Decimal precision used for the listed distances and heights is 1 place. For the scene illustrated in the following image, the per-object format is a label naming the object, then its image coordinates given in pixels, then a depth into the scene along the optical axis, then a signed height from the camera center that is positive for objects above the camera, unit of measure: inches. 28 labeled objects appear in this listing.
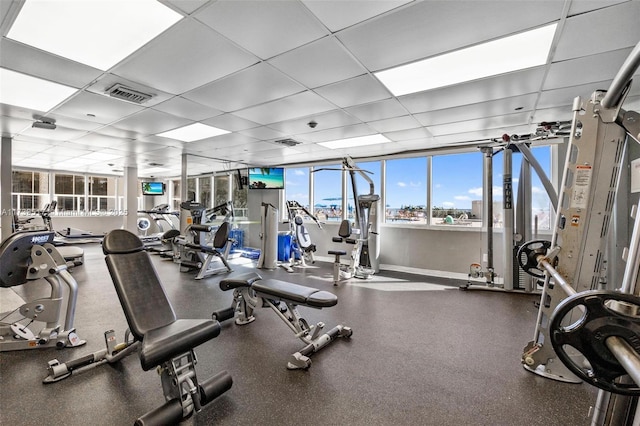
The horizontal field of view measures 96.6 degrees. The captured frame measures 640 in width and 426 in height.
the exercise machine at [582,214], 77.3 -0.2
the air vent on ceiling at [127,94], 115.9 +47.4
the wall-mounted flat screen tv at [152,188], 418.9 +25.3
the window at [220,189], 374.9 +23.5
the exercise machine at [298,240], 240.8 -27.5
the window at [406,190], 239.1 +16.8
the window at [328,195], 286.8 +13.8
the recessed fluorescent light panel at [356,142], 197.4 +49.5
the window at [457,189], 217.0 +16.7
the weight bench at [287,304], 94.7 -38.0
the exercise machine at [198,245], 204.7 -29.6
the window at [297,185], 312.2 +25.9
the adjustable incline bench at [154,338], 60.9 -30.6
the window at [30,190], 354.3 +16.6
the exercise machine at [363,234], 208.4 -19.7
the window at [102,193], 414.6 +16.9
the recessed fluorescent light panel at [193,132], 175.6 +48.4
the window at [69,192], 381.9 +16.6
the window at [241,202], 326.1 +5.5
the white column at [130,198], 322.0 +7.2
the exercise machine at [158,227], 289.3 -28.0
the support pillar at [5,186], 195.6 +11.2
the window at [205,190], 397.7 +22.9
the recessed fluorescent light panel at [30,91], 109.6 +47.6
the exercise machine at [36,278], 96.1 -30.4
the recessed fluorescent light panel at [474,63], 83.9 +50.2
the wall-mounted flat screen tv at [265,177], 302.0 +31.7
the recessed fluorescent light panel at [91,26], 70.6 +48.9
